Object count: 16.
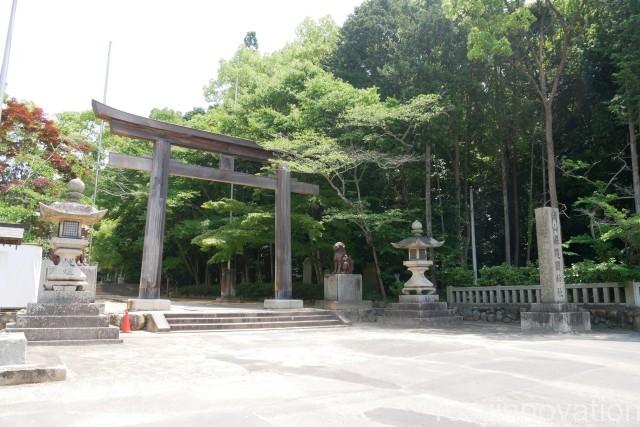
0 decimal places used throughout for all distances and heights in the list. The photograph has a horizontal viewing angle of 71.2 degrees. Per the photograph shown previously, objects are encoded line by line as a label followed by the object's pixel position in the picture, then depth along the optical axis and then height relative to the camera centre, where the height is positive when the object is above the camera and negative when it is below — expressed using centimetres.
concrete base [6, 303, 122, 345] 852 -80
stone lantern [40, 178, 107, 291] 962 +102
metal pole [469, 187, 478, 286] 1664 +124
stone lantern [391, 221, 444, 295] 1433 +96
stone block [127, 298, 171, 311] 1200 -52
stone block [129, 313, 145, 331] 1120 -89
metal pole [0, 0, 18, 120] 909 +490
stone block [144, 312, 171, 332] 1070 -90
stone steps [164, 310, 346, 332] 1135 -91
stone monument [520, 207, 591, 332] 1130 -7
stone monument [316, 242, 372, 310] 1527 +4
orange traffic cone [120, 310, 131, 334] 1075 -93
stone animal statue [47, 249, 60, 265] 1347 +82
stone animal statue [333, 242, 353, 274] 1546 +95
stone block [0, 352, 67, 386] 491 -99
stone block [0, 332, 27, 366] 502 -74
